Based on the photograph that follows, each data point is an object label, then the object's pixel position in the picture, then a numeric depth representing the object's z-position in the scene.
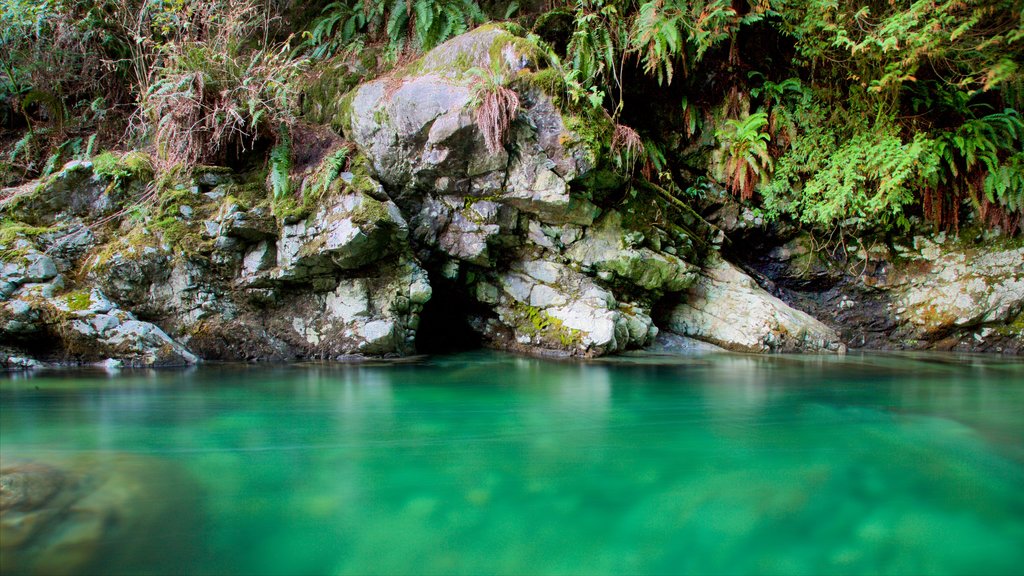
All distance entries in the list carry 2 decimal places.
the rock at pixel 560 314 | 7.41
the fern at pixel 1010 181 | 7.75
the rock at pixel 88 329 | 5.86
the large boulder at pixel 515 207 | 7.29
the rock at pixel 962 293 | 8.18
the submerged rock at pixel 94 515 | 1.97
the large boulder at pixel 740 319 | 8.02
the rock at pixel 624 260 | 7.80
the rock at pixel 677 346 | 8.07
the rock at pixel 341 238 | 6.66
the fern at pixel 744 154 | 8.36
